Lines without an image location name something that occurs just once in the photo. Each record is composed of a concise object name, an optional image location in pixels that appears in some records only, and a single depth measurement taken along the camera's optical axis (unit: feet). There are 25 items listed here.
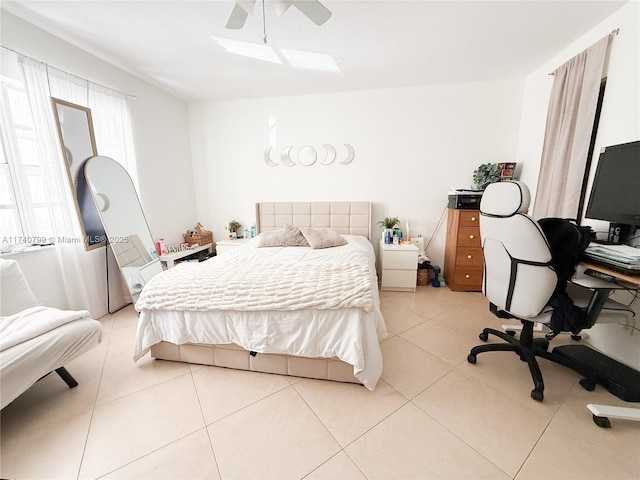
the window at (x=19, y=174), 6.50
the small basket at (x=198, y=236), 12.42
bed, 5.17
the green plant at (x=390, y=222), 11.30
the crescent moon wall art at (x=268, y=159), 12.23
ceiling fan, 4.87
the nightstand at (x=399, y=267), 10.46
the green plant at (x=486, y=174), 10.23
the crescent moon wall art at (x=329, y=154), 11.72
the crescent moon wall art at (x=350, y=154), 11.58
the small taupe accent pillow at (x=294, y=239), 10.23
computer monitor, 5.12
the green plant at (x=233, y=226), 12.79
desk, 4.45
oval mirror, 8.36
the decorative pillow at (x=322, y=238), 9.79
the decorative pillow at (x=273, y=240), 10.23
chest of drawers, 10.05
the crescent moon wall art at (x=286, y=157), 12.10
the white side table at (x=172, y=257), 10.50
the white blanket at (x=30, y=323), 4.58
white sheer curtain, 6.97
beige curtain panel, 6.65
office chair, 4.74
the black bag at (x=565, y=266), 4.74
